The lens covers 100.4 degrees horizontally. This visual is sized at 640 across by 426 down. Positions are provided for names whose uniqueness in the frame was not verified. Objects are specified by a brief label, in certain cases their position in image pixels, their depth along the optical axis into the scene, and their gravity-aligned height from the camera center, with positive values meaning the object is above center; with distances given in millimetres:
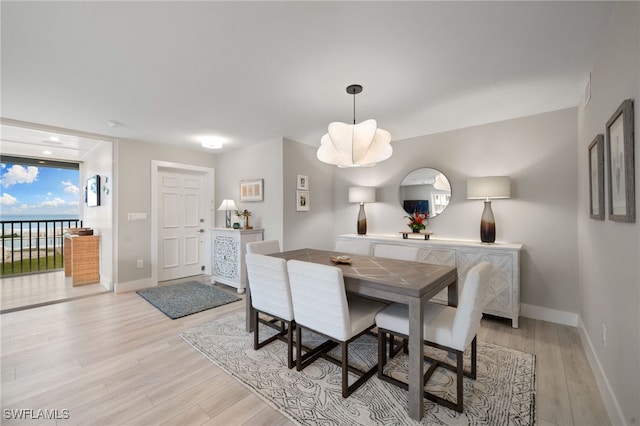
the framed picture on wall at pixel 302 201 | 4223 +210
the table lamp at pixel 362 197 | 4176 +253
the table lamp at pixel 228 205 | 4359 +163
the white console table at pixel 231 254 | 4004 -607
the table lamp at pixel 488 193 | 2990 +220
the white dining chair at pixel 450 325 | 1553 -730
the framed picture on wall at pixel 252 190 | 4281 +416
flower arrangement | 3719 -128
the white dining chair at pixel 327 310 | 1721 -684
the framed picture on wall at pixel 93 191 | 4535 +450
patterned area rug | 1581 -1205
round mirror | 3686 +304
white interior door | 4629 -154
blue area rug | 3271 -1138
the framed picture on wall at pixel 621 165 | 1275 +244
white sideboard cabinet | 2809 -563
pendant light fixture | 2197 +598
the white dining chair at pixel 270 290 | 2066 -621
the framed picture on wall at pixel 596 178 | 1794 +238
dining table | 1587 -478
